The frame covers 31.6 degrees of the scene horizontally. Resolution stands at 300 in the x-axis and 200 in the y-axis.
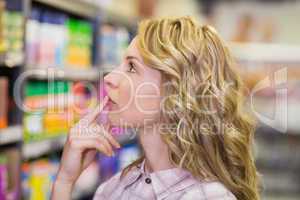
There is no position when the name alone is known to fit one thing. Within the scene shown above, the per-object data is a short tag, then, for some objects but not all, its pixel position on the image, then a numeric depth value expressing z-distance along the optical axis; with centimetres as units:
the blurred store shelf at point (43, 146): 274
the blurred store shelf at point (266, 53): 651
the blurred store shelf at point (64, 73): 277
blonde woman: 150
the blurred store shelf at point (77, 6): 292
